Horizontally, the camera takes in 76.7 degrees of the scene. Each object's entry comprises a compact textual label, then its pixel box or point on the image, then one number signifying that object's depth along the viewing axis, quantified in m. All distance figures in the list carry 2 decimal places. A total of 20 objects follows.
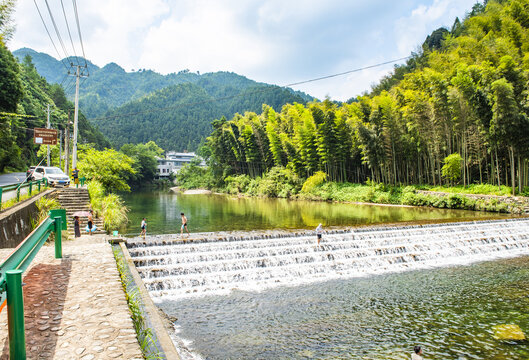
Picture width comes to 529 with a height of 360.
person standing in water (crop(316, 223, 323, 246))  13.89
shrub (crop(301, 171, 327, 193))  39.59
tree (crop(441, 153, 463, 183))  27.70
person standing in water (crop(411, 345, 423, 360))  5.82
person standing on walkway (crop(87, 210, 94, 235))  14.11
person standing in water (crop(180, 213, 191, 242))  15.82
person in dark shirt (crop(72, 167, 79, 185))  19.71
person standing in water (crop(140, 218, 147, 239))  15.20
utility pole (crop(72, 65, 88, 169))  20.86
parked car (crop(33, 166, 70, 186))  19.62
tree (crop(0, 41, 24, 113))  22.19
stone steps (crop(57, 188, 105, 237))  15.05
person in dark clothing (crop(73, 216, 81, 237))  12.78
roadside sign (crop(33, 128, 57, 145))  22.05
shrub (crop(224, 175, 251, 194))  52.31
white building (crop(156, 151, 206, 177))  99.88
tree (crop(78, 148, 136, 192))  25.25
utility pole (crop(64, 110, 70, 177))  23.79
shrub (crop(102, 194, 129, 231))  16.52
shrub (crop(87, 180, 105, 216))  16.96
